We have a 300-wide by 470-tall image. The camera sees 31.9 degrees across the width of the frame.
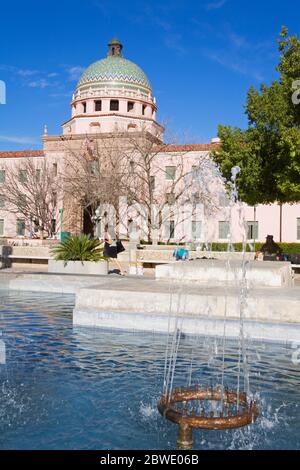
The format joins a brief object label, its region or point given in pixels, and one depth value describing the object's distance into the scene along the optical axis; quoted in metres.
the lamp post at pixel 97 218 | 36.12
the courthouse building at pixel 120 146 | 41.19
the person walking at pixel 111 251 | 19.14
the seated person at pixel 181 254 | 18.89
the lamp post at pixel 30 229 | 42.93
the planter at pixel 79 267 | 17.19
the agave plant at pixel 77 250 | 17.41
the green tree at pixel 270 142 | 17.80
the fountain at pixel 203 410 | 4.46
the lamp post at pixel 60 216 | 41.93
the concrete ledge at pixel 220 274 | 10.81
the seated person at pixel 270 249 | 20.22
